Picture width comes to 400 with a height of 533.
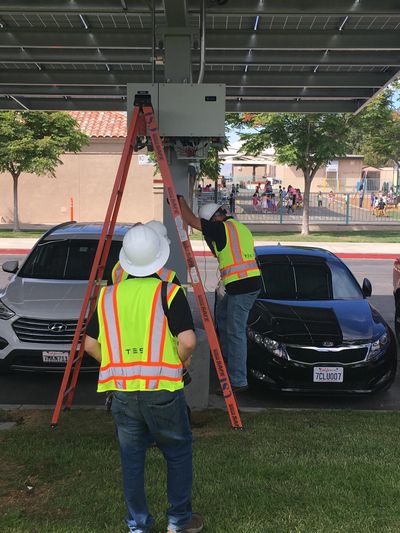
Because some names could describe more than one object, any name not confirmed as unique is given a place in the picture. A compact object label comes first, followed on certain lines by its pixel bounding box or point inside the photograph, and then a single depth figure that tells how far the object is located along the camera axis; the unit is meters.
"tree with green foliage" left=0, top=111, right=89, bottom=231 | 22.50
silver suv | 6.09
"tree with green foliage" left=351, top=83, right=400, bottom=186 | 24.22
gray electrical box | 5.65
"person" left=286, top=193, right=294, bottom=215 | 29.51
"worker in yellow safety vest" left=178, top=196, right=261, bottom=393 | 5.48
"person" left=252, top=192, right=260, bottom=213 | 30.65
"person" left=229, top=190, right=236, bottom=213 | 32.50
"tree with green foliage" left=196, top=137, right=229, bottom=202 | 23.27
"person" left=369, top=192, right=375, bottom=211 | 33.41
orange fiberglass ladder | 4.65
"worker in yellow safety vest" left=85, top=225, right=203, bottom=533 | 2.92
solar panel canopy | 6.67
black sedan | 5.81
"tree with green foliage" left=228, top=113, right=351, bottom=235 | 23.20
